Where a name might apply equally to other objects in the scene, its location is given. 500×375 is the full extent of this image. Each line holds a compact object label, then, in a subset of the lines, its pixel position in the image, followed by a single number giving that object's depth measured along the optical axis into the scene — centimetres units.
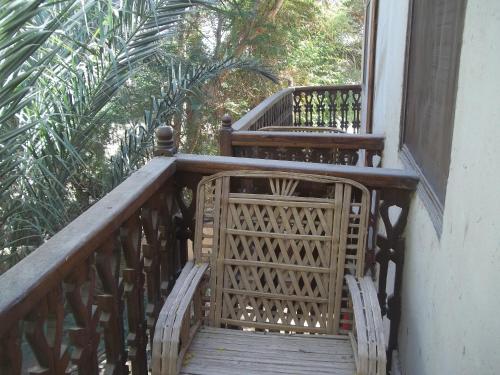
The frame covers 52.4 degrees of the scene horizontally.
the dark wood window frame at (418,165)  162
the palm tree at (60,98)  231
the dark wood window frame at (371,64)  504
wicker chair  196
